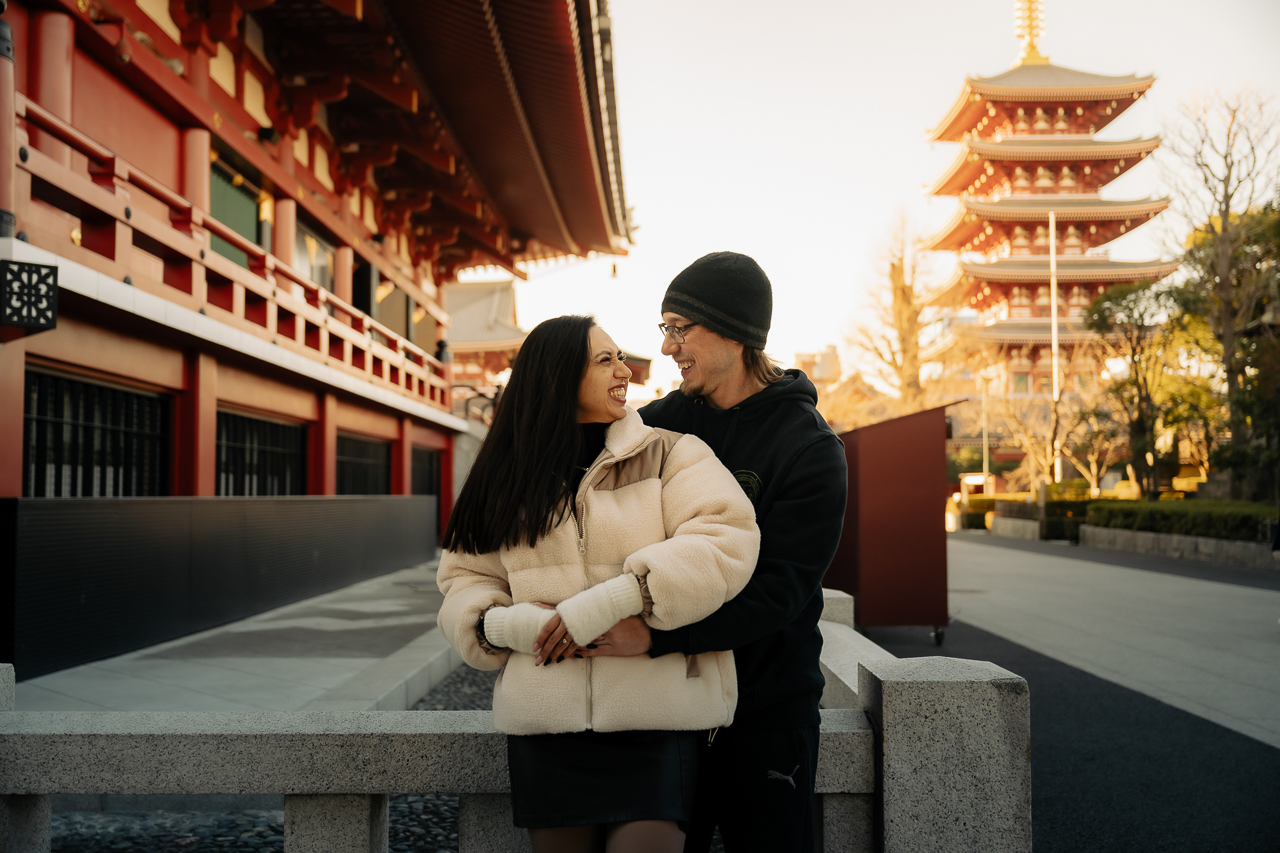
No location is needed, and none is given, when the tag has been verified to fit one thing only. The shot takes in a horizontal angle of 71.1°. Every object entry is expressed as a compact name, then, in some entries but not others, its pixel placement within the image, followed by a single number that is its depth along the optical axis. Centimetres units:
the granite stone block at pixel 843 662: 295
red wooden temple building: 538
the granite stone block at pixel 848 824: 220
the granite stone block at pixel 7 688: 242
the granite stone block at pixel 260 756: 210
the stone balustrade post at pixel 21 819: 229
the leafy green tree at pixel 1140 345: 1983
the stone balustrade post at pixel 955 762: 210
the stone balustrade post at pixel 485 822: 215
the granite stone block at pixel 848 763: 217
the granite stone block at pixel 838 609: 444
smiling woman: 159
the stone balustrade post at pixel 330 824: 213
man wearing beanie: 169
